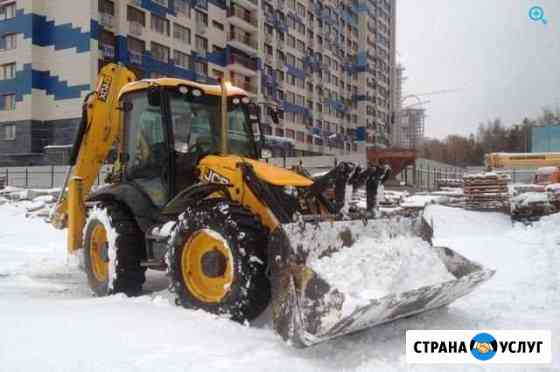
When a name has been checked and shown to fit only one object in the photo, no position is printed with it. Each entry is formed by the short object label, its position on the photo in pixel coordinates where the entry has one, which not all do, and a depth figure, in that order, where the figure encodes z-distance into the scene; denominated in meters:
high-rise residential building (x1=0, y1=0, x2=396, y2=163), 31.52
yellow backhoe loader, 4.33
